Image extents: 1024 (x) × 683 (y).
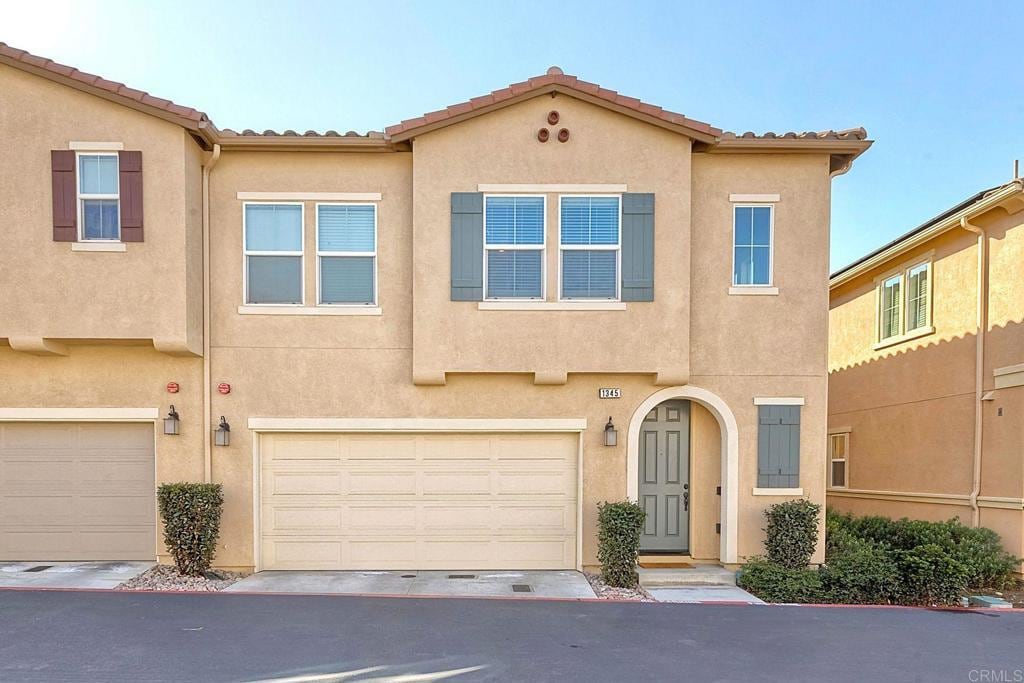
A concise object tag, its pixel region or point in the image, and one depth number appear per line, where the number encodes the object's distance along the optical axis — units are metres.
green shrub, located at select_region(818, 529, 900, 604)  7.39
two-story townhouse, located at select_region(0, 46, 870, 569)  8.01
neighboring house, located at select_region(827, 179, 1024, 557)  9.02
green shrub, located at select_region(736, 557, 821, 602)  7.32
